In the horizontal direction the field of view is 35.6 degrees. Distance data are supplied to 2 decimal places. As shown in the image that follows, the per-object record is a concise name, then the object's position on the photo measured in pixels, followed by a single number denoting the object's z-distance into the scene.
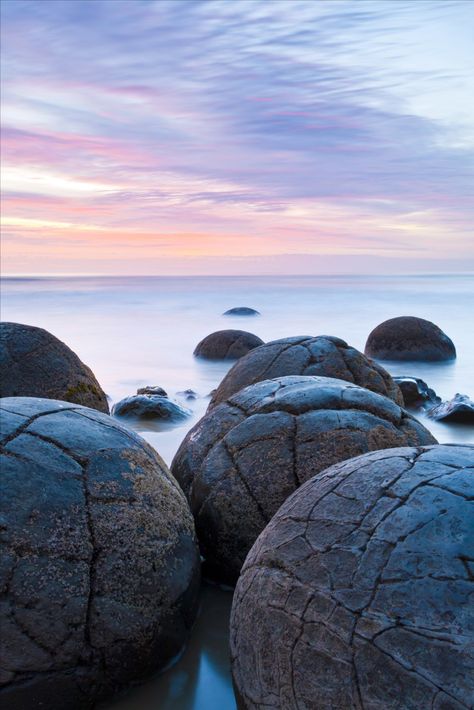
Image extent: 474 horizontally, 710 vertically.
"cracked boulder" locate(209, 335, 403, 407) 6.12
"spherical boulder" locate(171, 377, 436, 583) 4.28
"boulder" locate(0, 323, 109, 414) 6.23
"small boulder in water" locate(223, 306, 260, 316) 37.34
